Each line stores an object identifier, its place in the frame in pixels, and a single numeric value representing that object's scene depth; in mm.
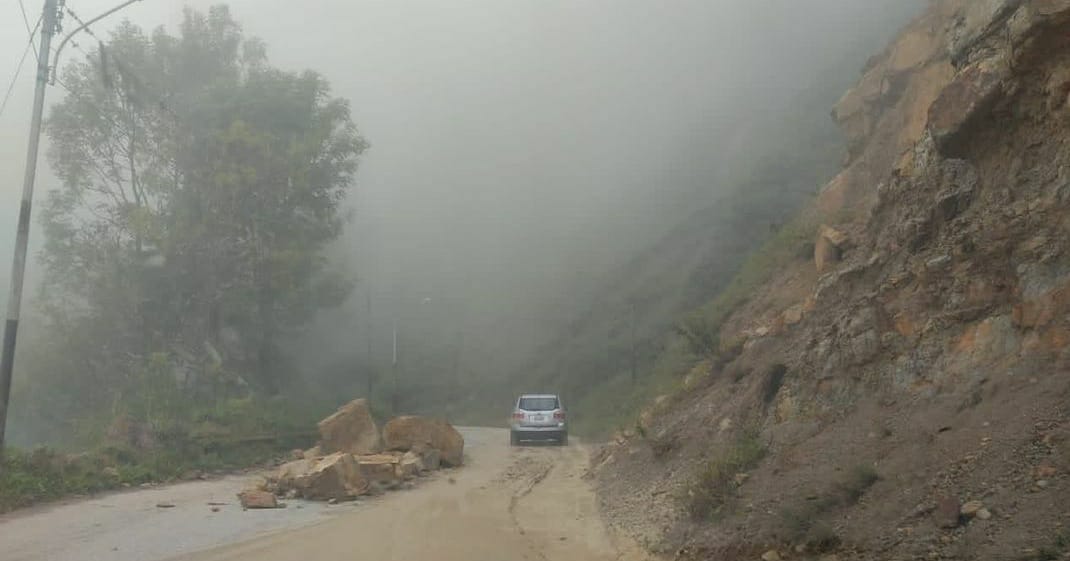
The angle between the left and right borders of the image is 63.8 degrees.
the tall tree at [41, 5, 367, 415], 34094
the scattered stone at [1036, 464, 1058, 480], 6613
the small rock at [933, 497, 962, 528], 6711
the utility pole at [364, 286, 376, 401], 48875
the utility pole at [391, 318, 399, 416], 46000
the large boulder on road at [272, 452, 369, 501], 15570
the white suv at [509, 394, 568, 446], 27672
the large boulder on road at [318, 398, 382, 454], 22234
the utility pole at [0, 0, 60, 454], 15875
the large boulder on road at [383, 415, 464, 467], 22109
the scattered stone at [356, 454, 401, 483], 17500
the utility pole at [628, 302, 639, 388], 40722
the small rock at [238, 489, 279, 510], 14742
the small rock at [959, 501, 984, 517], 6664
